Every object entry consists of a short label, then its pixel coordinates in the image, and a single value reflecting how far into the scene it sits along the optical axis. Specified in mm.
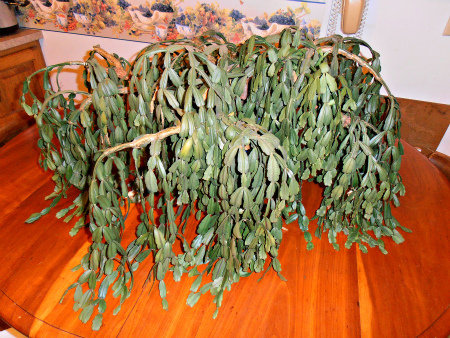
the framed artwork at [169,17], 1631
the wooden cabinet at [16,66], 1950
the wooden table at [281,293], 732
